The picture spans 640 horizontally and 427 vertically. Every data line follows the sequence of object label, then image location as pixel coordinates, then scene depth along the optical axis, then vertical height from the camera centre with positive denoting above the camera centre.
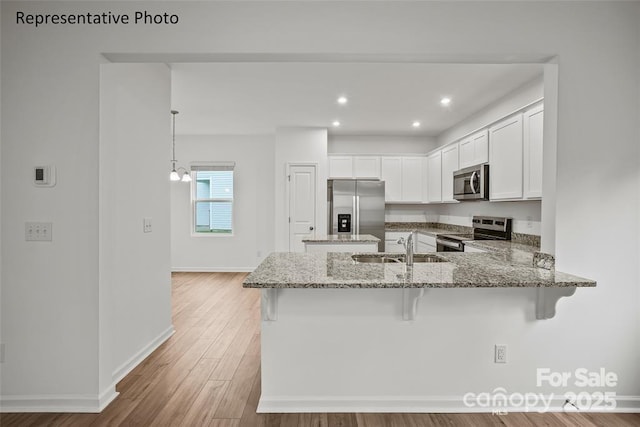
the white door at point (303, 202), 6.21 +0.12
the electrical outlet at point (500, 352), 2.22 -0.86
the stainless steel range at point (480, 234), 4.35 -0.30
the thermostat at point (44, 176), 2.26 +0.19
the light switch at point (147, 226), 3.10 -0.15
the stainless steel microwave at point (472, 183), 4.24 +0.34
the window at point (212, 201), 7.13 +0.14
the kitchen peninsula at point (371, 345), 2.21 -0.82
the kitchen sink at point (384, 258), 2.72 -0.36
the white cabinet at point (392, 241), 6.30 -0.54
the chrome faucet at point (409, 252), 2.25 -0.26
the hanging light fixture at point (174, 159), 5.35 +0.89
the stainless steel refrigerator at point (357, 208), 6.07 +0.02
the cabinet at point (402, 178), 6.40 +0.55
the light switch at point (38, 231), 2.27 -0.15
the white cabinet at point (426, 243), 5.41 -0.51
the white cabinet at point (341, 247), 4.03 -0.42
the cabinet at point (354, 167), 6.32 +0.73
